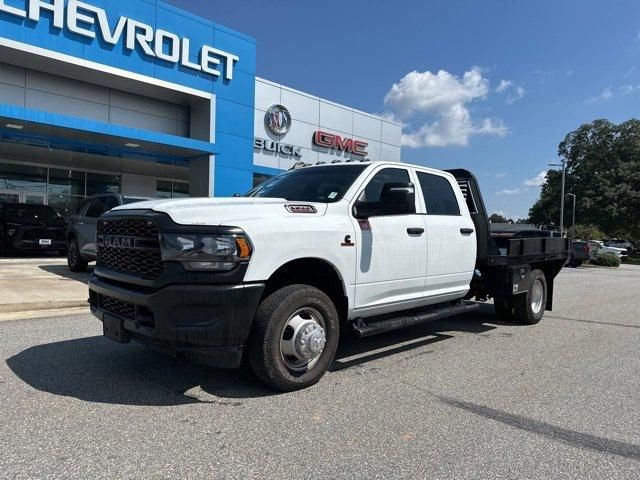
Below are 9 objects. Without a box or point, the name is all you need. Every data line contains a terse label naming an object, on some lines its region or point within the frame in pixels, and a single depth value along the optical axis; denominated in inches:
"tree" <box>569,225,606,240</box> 1749.5
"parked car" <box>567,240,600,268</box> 1034.1
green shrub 1153.4
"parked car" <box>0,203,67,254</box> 573.3
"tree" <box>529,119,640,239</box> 1792.6
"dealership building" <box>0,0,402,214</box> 615.2
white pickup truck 140.3
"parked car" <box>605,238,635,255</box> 2113.8
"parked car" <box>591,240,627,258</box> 1411.7
